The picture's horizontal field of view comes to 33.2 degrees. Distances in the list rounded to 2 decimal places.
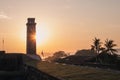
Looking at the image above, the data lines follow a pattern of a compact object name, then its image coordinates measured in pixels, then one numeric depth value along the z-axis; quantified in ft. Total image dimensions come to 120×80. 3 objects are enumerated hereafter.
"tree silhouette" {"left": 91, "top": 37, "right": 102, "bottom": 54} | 186.44
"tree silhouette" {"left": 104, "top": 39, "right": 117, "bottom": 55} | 155.24
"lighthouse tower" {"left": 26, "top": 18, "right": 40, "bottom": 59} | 169.01
